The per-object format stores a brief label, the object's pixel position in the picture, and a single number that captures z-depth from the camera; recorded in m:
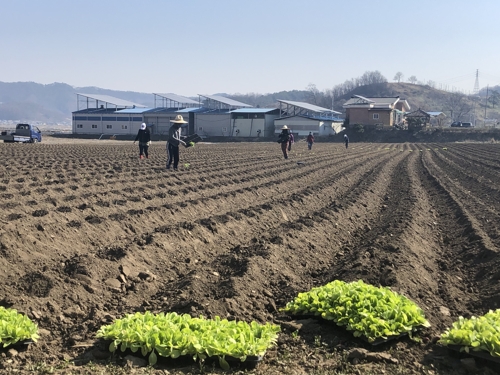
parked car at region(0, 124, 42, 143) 43.39
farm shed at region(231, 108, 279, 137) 75.75
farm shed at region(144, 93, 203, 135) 78.88
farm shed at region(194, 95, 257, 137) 77.56
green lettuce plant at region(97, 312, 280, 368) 4.50
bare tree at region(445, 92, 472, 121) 155.19
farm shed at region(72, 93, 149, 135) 79.81
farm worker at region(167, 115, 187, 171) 18.03
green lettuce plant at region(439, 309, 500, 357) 4.53
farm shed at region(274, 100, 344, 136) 74.50
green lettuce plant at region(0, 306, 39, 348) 4.66
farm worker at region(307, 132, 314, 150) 38.31
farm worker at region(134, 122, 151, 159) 21.30
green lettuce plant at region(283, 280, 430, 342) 5.04
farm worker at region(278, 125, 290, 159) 26.81
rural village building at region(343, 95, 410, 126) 85.50
